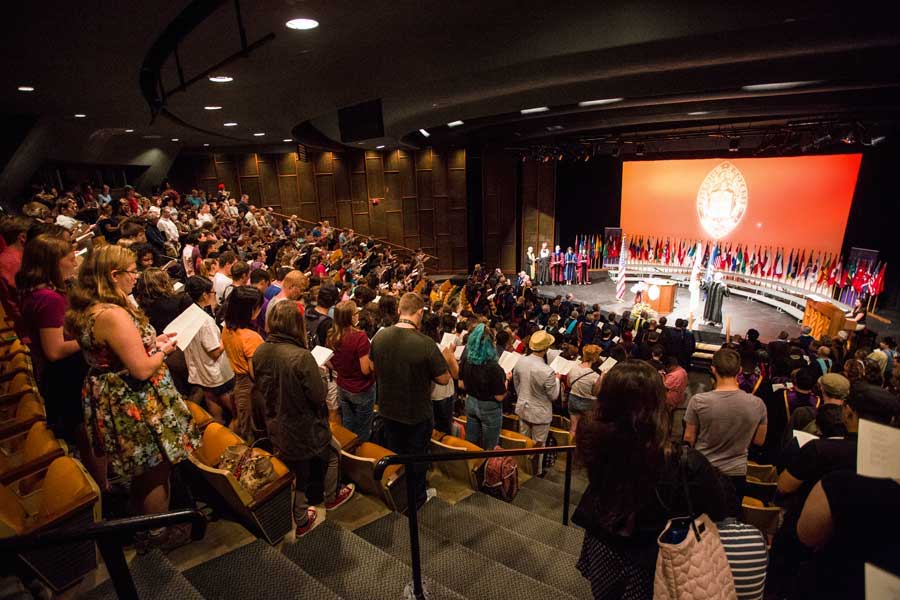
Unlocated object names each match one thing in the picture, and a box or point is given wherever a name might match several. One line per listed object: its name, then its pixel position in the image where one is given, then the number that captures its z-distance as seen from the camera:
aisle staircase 1.87
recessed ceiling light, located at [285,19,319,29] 3.71
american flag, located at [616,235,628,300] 13.15
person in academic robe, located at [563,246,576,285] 14.95
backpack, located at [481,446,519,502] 3.45
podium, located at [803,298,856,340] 8.99
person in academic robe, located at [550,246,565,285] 15.04
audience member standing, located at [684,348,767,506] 2.61
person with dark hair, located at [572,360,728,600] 1.34
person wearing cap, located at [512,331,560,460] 3.94
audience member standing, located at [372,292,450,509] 2.71
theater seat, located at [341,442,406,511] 2.73
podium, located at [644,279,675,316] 11.72
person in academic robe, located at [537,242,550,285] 15.10
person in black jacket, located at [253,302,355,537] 2.36
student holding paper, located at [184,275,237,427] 3.01
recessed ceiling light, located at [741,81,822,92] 7.31
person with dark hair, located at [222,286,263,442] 2.91
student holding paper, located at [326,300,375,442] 3.06
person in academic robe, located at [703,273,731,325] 10.72
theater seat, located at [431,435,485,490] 3.36
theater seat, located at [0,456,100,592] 1.72
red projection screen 11.66
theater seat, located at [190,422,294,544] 2.13
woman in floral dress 1.80
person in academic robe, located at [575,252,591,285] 15.16
